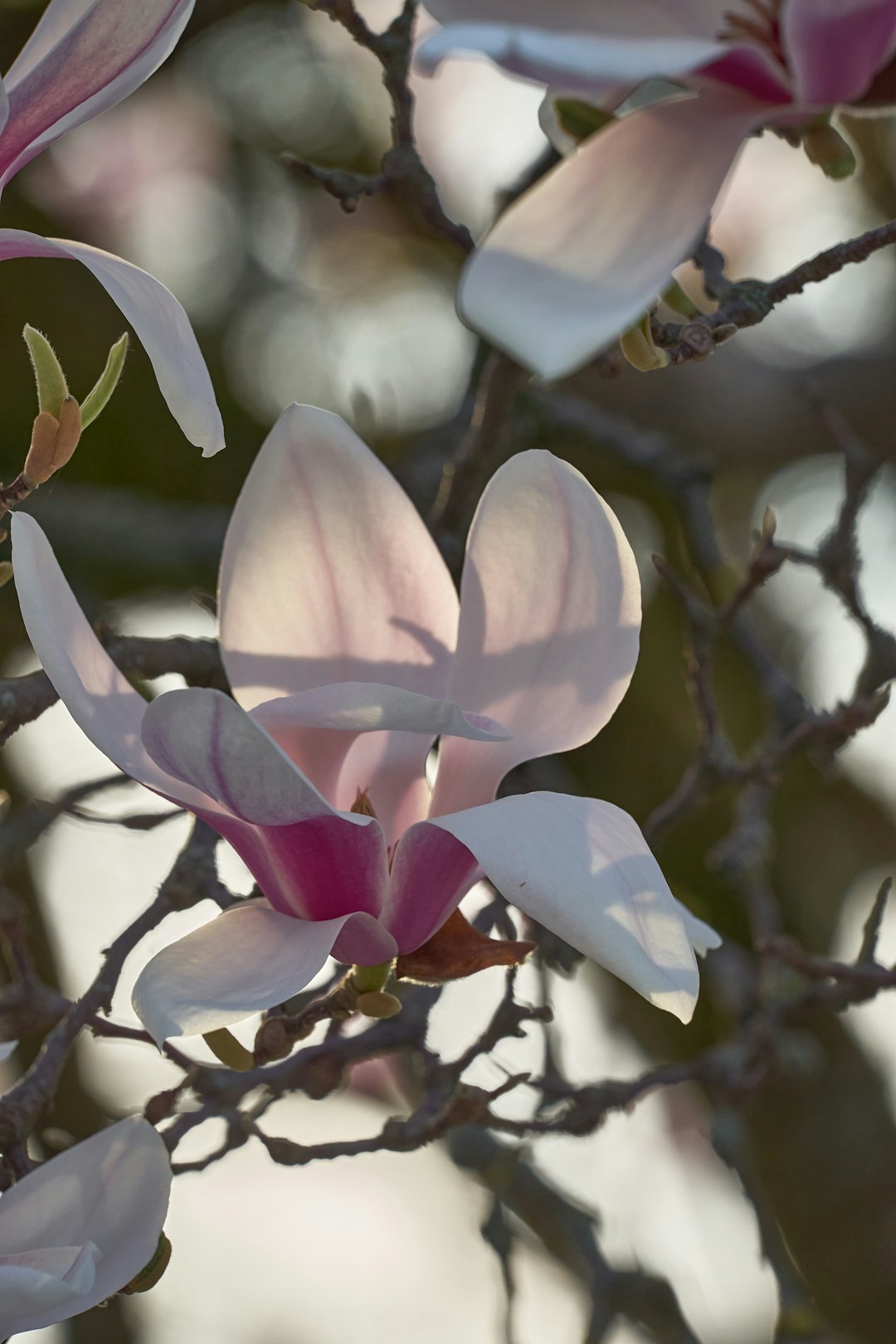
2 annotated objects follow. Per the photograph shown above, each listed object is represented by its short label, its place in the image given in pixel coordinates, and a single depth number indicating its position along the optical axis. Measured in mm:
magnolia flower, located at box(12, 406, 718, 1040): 1394
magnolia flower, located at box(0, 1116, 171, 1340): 1436
